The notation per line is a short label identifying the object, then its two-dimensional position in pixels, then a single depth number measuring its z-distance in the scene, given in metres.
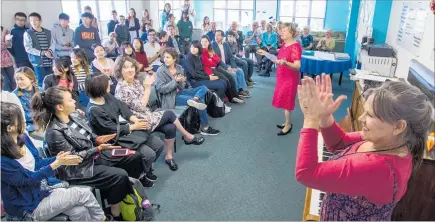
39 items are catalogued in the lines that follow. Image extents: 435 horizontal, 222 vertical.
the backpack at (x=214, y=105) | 4.43
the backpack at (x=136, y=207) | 2.35
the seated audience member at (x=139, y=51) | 4.92
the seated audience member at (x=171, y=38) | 6.10
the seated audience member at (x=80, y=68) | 3.70
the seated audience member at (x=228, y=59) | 5.53
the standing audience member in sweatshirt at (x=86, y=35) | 5.01
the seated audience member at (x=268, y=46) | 7.27
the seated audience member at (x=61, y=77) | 3.39
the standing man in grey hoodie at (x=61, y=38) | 4.91
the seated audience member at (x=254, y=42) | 7.76
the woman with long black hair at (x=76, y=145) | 2.09
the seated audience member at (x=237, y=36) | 6.85
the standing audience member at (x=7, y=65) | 4.60
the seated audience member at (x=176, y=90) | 3.70
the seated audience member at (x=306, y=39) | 8.24
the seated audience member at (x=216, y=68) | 4.91
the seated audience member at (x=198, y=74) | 4.54
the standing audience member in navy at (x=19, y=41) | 4.79
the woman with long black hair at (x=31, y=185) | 1.70
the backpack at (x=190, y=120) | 3.90
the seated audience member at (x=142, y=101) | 3.09
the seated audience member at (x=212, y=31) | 7.04
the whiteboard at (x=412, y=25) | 2.85
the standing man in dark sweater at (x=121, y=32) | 6.62
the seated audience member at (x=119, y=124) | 2.55
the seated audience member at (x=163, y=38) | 5.84
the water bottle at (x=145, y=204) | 2.44
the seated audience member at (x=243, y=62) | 6.30
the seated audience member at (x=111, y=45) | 5.77
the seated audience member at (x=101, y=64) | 4.10
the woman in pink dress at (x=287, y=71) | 3.51
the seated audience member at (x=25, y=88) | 2.95
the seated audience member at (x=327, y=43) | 7.68
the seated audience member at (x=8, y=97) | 2.62
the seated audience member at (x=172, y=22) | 7.14
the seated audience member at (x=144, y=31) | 6.78
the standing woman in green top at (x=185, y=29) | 7.63
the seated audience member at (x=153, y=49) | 5.47
